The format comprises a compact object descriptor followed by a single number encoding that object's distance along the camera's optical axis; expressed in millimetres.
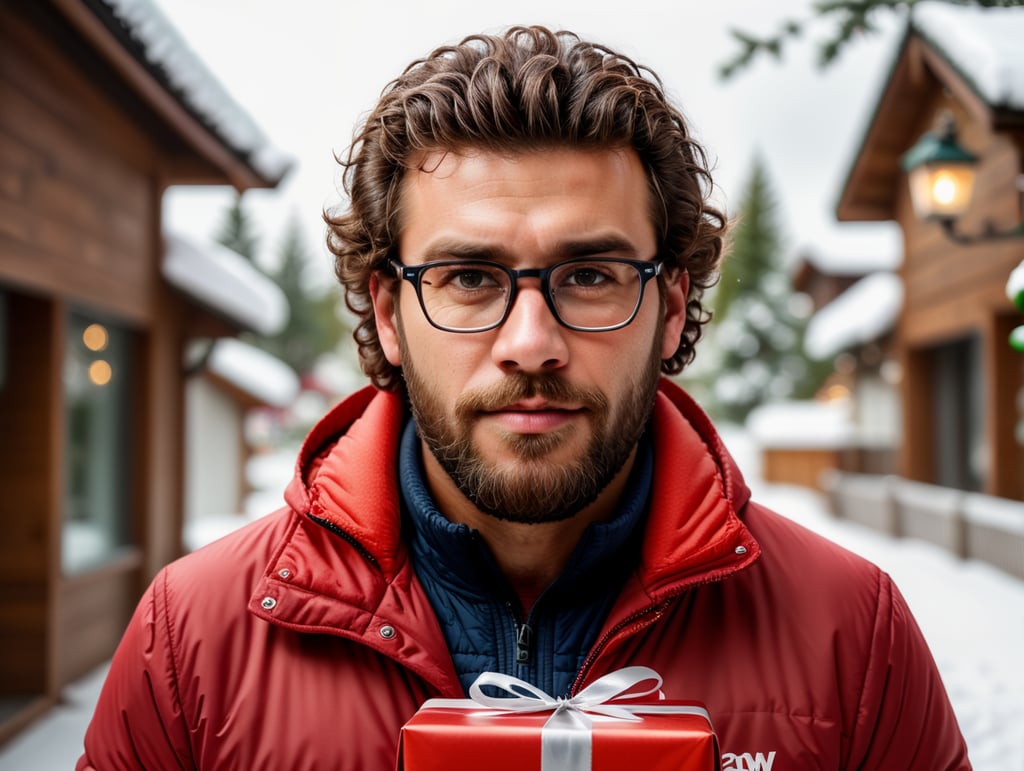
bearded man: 1604
